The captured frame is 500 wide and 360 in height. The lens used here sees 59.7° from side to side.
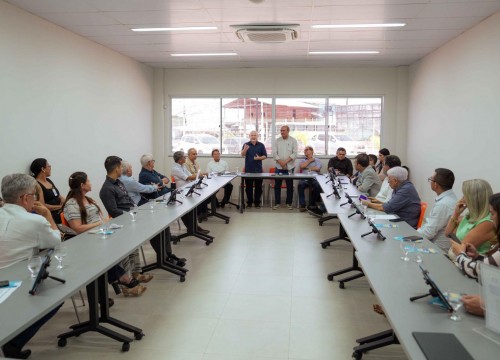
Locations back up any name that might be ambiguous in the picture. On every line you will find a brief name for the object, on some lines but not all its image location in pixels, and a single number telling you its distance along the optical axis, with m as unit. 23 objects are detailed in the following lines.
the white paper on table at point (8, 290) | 2.35
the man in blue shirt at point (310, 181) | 8.91
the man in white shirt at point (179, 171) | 7.40
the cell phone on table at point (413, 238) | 3.52
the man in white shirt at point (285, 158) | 9.27
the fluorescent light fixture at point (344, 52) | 7.88
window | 10.05
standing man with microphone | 9.32
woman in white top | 3.94
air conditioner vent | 5.80
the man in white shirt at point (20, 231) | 2.82
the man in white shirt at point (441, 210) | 3.88
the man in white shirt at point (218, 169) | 9.29
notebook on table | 1.79
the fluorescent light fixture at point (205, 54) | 8.15
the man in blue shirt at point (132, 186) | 5.67
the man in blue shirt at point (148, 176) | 6.41
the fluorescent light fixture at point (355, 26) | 5.85
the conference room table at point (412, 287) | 1.94
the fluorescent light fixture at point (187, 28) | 6.02
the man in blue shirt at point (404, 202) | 4.68
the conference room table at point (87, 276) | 2.19
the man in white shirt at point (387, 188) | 5.69
